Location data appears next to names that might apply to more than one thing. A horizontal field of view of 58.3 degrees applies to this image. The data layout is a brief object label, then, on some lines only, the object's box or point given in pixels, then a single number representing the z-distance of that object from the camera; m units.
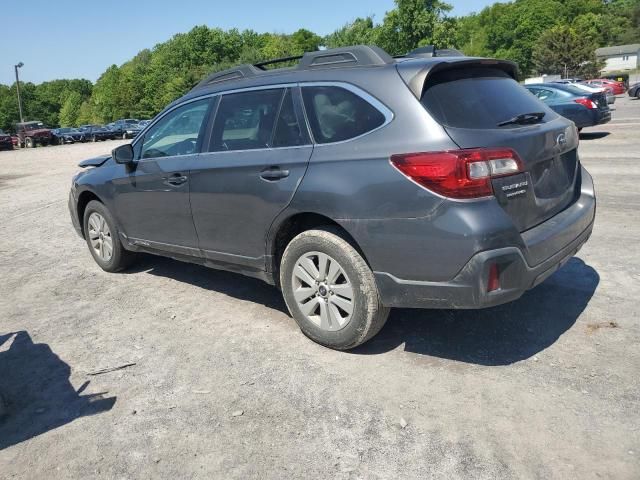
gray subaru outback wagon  3.15
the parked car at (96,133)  47.56
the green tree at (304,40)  98.03
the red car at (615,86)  43.11
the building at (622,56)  104.94
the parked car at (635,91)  37.47
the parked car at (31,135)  43.78
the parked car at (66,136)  46.03
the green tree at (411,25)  65.75
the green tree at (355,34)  74.22
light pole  59.62
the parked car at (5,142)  39.22
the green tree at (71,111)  126.56
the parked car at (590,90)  15.10
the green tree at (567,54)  78.06
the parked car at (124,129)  48.06
